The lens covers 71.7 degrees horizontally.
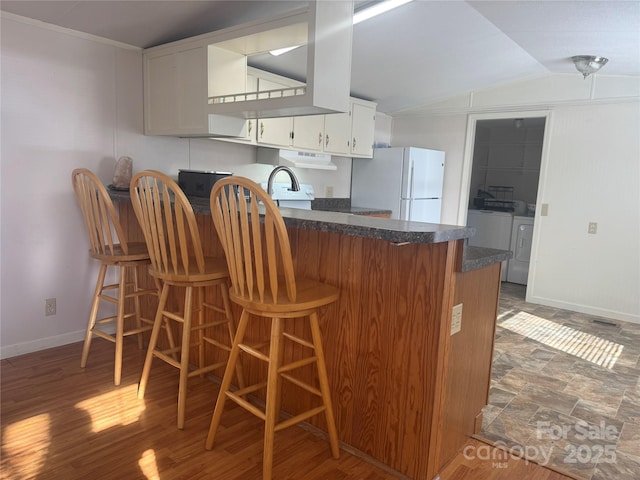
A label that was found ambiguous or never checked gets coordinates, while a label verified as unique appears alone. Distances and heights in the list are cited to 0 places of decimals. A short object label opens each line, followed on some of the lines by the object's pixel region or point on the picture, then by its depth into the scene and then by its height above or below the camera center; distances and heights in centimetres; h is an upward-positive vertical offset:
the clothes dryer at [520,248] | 548 -76
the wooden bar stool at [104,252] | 241 -46
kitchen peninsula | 163 -60
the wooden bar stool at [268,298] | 156 -46
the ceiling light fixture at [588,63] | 352 +101
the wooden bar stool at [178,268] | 192 -45
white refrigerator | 477 +0
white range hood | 384 +16
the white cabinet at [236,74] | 225 +60
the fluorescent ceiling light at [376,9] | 281 +110
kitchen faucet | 228 -2
